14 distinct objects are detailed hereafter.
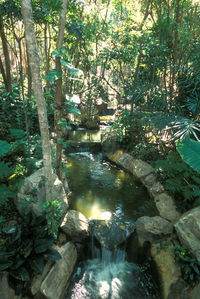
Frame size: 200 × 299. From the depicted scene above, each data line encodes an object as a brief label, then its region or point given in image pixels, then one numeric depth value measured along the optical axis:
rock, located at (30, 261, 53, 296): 2.77
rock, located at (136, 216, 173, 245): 3.74
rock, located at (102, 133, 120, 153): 7.78
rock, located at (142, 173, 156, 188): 5.66
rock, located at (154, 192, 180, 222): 4.28
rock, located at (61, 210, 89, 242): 3.57
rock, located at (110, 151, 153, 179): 6.08
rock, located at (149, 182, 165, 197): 5.20
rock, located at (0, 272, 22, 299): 2.52
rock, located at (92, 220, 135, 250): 3.82
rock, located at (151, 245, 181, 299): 3.10
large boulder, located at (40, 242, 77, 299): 2.87
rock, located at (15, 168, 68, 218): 3.37
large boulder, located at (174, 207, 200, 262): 3.02
